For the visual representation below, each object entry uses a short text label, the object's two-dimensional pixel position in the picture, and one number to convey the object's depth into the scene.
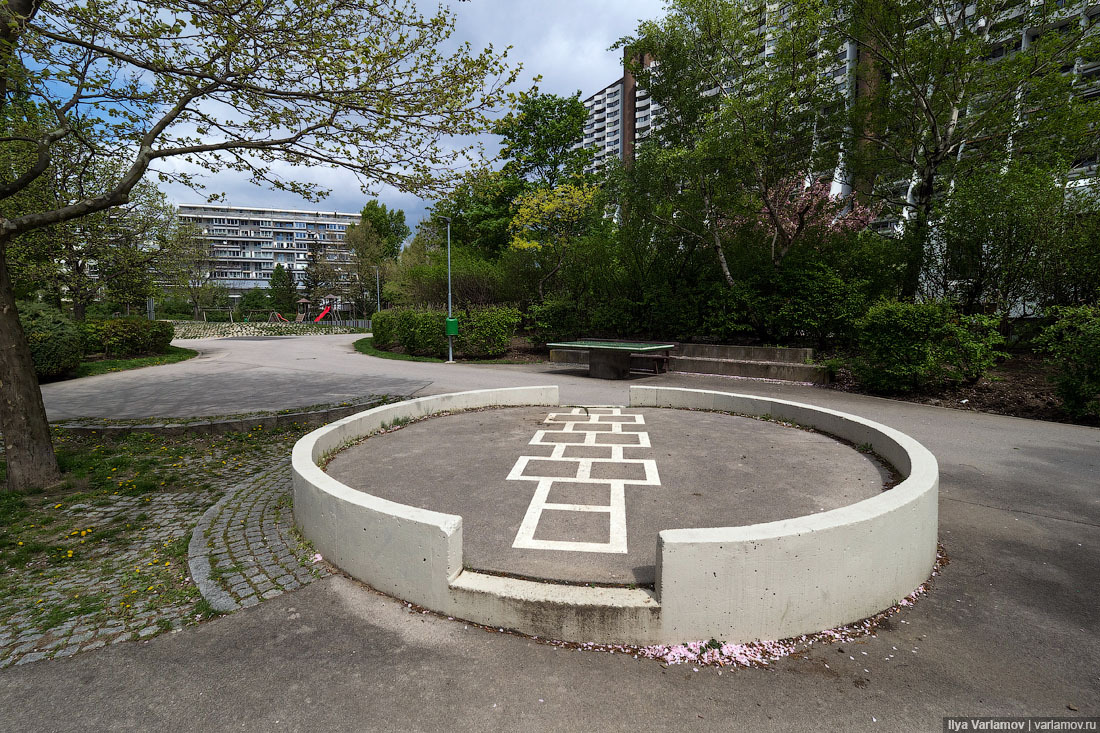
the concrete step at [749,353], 12.96
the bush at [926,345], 8.97
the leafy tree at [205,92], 5.09
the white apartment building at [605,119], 97.62
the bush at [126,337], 16.49
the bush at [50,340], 12.59
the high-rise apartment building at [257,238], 115.12
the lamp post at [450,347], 17.30
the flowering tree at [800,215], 14.56
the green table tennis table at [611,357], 12.85
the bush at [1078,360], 7.38
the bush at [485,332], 17.81
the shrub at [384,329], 22.08
